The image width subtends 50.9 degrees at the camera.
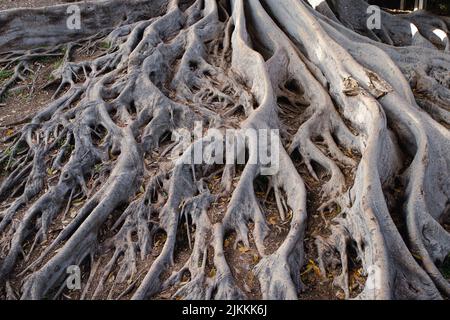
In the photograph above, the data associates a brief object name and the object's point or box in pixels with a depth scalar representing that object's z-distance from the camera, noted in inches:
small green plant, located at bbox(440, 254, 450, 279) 158.1
